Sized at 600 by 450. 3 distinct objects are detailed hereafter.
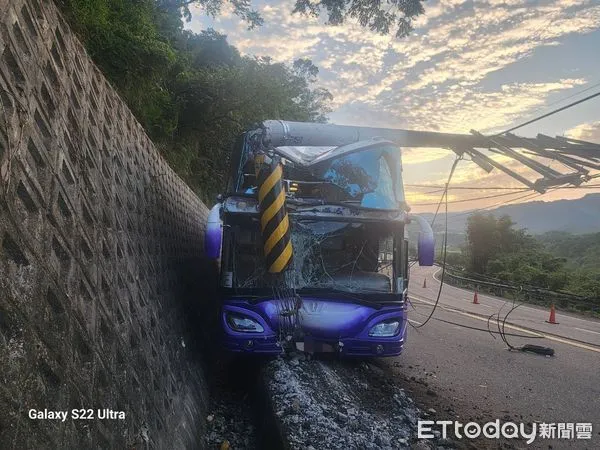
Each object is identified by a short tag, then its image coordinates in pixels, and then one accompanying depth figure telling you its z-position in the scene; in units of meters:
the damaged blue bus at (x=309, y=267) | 5.27
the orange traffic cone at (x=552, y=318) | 14.64
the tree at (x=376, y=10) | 9.38
